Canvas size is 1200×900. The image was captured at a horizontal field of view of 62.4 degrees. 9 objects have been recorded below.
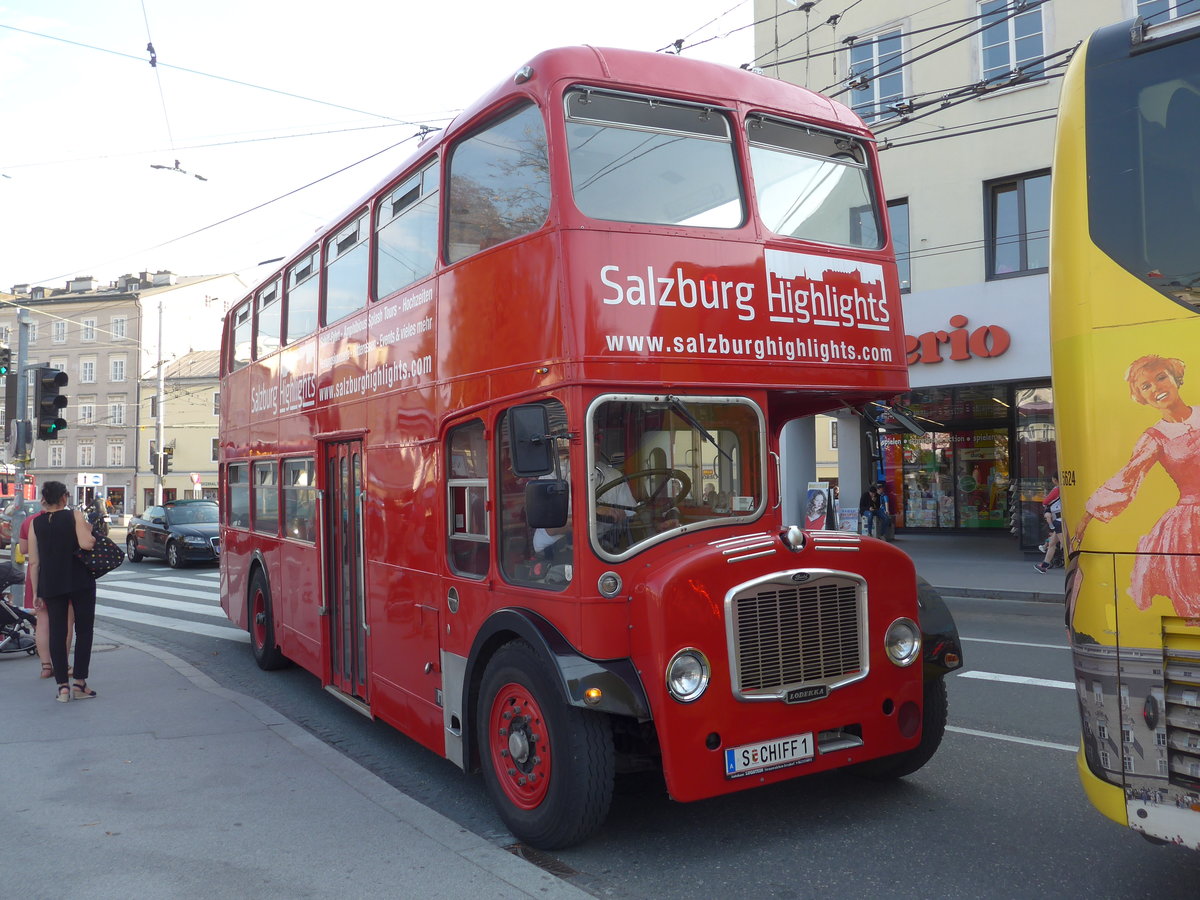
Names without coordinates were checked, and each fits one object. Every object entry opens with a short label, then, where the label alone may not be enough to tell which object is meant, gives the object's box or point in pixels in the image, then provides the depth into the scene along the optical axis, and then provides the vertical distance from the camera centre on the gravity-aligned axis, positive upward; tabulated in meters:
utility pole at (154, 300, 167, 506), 31.39 +1.92
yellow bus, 3.27 +0.19
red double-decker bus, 4.39 +0.20
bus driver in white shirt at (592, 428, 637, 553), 4.54 -0.12
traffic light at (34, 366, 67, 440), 13.65 +1.30
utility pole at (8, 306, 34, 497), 15.53 +1.52
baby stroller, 9.98 -1.33
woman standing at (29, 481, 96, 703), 7.82 -0.69
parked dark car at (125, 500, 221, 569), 21.52 -0.96
